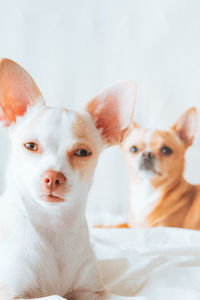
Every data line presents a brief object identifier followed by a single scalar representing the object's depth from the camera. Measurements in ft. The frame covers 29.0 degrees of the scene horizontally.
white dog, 3.05
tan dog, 7.03
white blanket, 3.75
